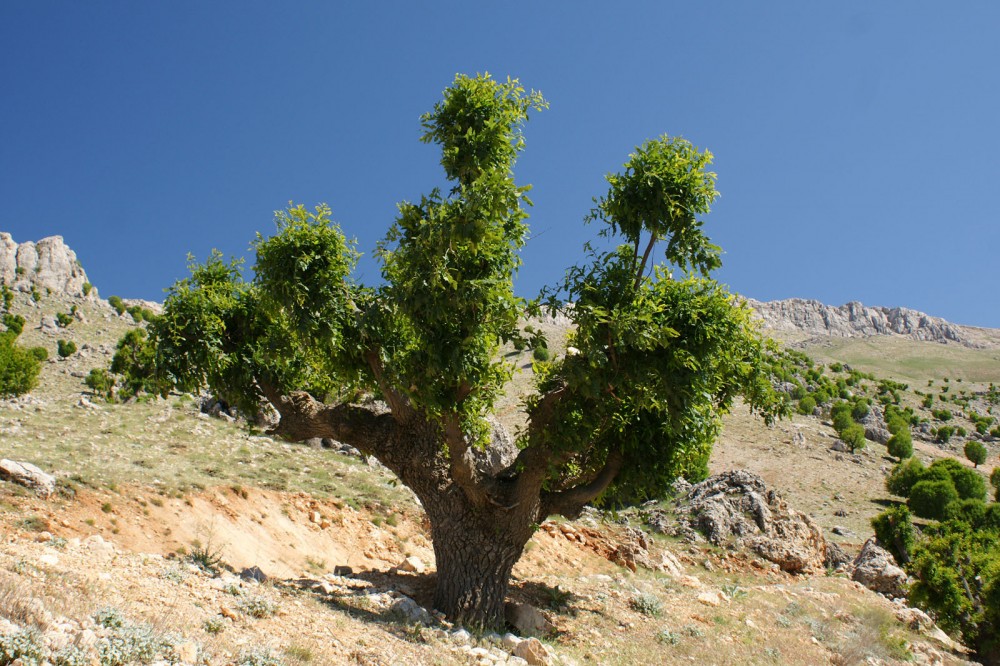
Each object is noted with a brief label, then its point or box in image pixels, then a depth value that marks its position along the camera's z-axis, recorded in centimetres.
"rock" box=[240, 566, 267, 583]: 1109
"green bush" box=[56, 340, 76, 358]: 5628
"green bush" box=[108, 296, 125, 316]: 9258
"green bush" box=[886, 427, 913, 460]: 6084
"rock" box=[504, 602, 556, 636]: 1123
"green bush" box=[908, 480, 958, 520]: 4588
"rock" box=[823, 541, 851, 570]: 2319
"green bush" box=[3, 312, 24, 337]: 6084
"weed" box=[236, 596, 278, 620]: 833
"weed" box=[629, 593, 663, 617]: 1328
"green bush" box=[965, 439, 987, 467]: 6488
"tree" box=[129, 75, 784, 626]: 945
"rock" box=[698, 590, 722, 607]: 1481
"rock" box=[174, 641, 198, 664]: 589
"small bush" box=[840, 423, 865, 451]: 5928
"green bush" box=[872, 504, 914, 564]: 3294
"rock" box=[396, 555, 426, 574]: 1394
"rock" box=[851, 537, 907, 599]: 2186
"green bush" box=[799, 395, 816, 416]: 7744
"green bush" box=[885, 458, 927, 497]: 4853
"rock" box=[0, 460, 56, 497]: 1338
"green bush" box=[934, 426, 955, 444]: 7695
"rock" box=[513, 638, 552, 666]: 923
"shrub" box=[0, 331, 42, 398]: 3816
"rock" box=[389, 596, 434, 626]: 1027
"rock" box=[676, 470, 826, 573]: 2145
